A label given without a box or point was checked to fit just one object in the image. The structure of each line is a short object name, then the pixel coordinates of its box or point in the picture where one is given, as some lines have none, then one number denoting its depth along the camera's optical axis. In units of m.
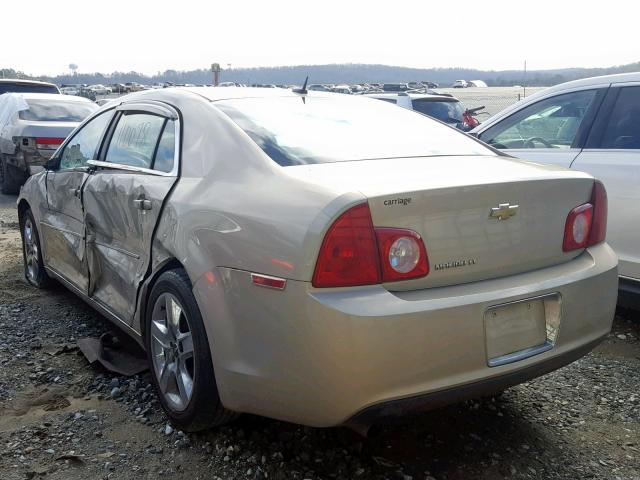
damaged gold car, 2.28
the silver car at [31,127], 9.91
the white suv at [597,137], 4.19
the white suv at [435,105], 12.29
